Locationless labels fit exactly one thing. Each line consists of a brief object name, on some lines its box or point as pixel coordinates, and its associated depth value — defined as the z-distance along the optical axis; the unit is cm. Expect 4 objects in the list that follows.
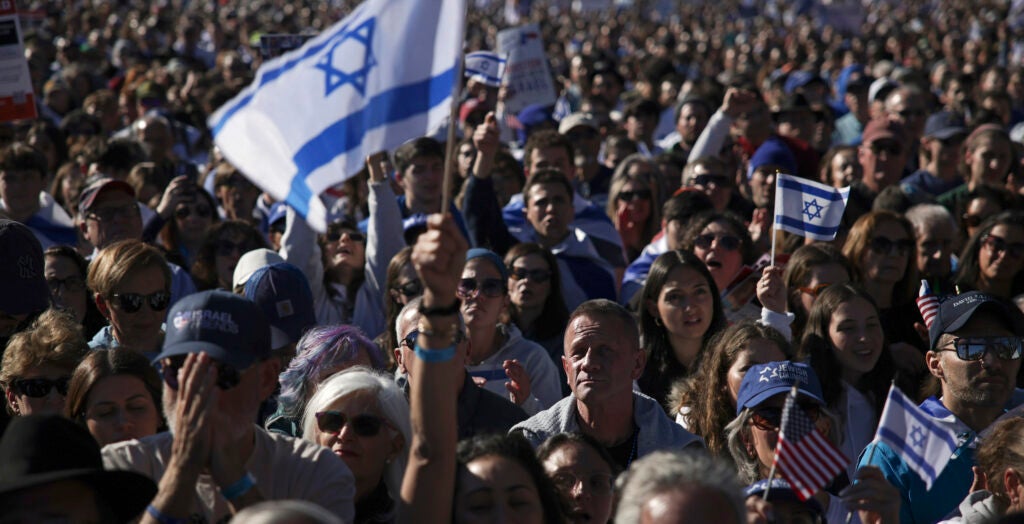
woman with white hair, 890
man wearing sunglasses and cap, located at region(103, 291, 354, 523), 694
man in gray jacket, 1036
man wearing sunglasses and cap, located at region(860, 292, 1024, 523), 1093
